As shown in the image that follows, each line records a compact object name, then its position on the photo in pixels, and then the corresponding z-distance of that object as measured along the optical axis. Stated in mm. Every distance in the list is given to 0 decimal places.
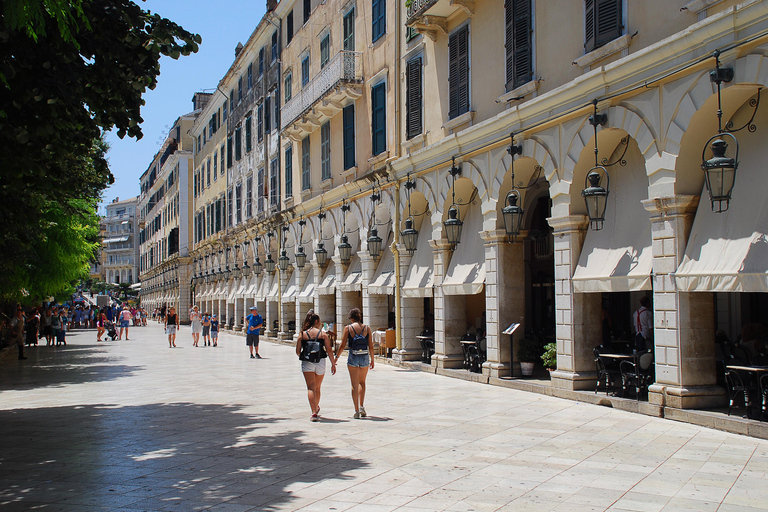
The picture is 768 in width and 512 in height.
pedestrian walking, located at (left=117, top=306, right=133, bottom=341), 37844
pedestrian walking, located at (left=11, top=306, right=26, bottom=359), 24625
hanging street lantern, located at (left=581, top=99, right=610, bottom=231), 11422
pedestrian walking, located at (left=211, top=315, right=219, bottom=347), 30594
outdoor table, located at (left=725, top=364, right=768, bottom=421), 9109
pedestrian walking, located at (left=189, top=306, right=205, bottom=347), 31139
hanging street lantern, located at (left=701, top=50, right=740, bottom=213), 8938
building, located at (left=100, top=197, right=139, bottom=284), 122438
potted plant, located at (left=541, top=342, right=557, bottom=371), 13688
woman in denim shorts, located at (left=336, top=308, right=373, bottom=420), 10883
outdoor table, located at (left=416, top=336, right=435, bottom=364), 18998
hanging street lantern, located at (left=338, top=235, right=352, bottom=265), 23234
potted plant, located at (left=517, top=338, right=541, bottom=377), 14930
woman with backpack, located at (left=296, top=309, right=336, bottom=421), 10641
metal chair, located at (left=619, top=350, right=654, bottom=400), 11336
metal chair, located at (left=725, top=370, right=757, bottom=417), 9430
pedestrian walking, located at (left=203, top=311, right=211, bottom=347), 30766
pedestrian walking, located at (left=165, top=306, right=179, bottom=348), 30441
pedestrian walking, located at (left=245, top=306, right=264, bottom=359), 23500
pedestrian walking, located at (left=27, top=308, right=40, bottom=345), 32625
